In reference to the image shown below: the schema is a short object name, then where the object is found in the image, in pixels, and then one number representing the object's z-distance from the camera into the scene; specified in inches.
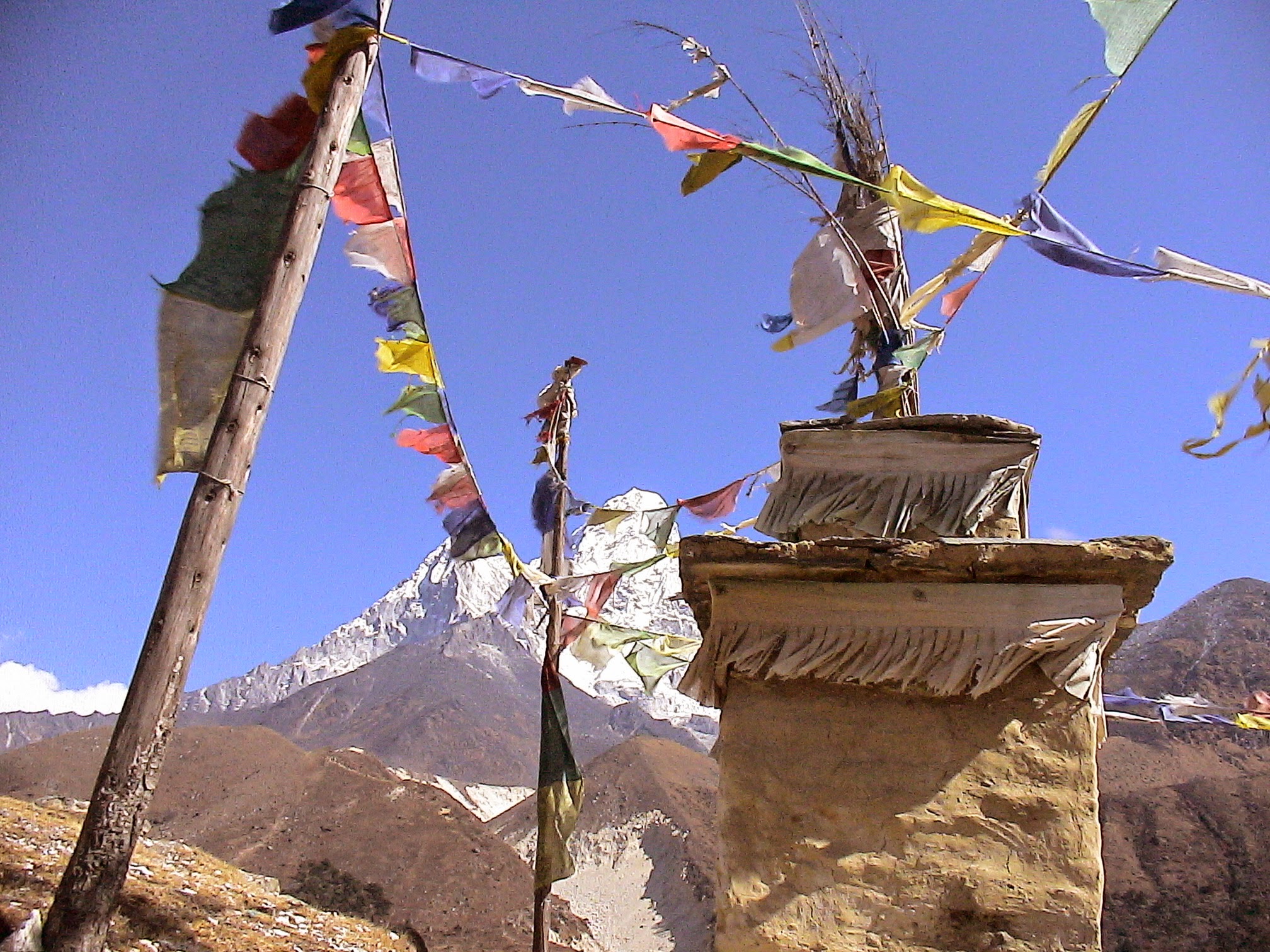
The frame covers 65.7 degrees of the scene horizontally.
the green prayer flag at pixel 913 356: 185.2
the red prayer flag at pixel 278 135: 166.6
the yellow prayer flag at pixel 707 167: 178.9
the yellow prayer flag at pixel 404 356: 223.1
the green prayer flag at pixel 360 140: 188.7
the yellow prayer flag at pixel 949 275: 197.3
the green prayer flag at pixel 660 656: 305.9
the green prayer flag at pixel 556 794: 265.4
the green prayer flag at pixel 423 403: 232.8
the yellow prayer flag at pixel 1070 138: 166.2
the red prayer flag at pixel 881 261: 191.8
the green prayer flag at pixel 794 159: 165.2
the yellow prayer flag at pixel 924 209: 160.6
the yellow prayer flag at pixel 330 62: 161.6
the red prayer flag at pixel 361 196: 196.4
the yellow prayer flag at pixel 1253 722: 360.2
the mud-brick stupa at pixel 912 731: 115.3
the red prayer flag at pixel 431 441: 246.1
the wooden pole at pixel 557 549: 292.7
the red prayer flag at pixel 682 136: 173.5
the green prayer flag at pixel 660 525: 272.5
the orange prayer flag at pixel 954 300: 216.8
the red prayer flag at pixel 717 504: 263.3
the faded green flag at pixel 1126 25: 146.8
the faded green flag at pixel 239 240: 158.2
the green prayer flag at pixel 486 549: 260.7
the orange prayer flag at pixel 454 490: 253.6
